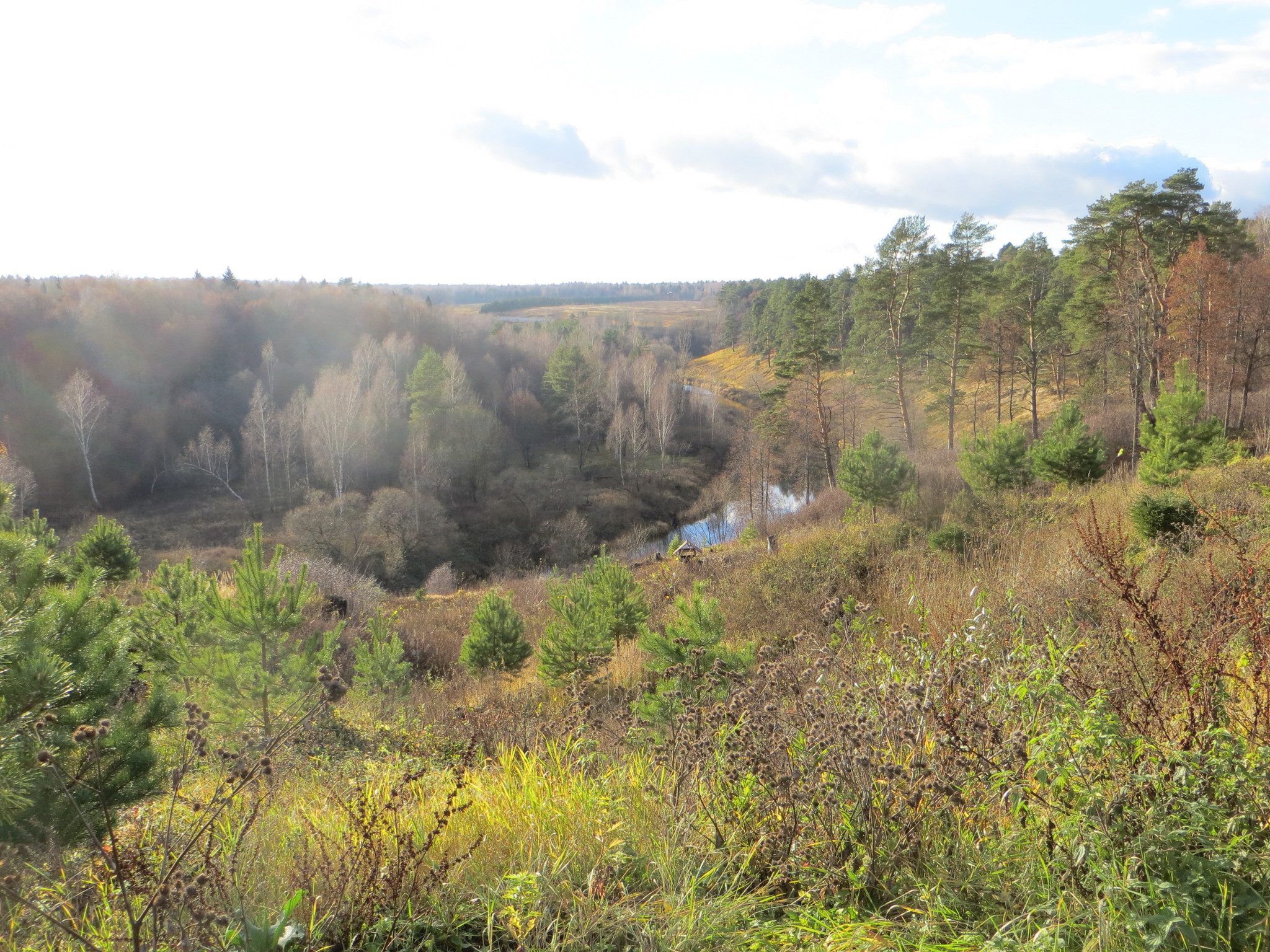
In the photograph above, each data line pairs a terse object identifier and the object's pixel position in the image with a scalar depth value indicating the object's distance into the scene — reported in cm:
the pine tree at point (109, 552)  1650
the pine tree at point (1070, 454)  1723
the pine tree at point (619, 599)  1256
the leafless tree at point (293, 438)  4088
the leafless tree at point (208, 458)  4194
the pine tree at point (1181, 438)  1494
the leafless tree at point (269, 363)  5000
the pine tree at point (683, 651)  582
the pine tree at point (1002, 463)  1772
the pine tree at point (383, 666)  1105
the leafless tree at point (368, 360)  4503
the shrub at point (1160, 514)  1003
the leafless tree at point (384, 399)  4312
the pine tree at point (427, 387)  4378
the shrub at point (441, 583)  3036
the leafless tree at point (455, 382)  4488
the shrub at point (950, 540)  1320
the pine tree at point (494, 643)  1313
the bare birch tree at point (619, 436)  4622
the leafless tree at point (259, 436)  4119
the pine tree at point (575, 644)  1100
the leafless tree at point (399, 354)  5094
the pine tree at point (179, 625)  770
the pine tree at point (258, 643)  748
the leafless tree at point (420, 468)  4003
